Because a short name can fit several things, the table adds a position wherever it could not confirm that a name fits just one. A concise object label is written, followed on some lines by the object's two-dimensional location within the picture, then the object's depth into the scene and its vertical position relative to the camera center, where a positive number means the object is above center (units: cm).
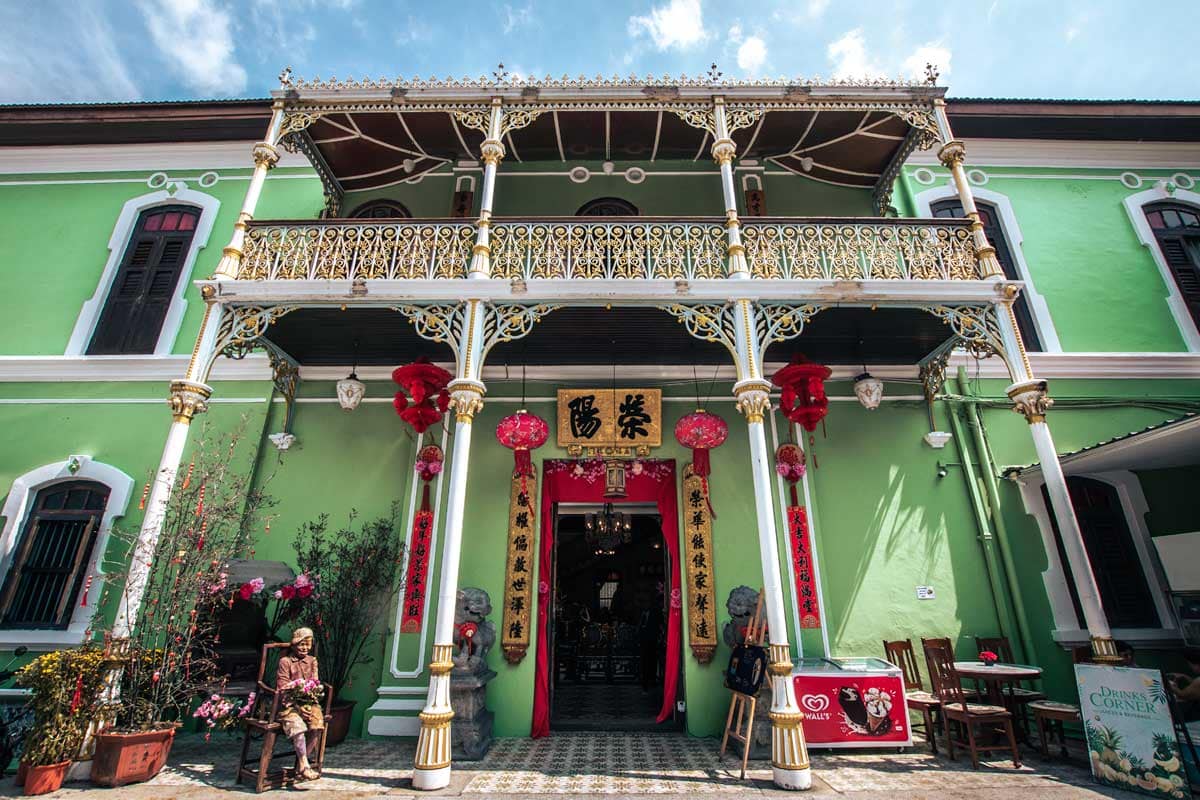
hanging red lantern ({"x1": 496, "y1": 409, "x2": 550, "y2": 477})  655 +207
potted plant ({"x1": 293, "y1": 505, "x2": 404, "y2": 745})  636 +35
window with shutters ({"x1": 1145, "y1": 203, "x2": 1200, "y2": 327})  849 +555
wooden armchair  449 -99
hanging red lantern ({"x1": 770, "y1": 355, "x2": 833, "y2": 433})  655 +255
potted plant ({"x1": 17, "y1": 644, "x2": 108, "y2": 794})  438 -69
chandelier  761 +119
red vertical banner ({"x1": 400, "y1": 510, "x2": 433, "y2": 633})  691 +55
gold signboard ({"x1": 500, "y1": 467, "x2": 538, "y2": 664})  679 +55
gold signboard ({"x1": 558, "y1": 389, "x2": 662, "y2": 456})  759 +253
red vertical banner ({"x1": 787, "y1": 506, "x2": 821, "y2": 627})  687 +60
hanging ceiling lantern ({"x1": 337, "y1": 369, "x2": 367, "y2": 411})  734 +281
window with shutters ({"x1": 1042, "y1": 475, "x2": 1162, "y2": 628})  676 +71
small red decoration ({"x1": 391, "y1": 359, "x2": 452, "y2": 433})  663 +257
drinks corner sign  424 -87
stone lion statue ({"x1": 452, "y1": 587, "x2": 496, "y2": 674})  609 -14
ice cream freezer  568 -87
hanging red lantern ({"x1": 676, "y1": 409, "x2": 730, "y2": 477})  655 +207
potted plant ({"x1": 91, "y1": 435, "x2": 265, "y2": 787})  459 -26
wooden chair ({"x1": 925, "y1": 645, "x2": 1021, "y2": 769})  509 -83
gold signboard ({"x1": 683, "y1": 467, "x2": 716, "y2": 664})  679 +59
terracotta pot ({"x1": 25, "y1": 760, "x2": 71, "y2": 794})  432 -117
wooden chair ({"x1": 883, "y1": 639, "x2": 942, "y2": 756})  574 -75
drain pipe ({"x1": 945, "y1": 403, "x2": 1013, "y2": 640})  684 +102
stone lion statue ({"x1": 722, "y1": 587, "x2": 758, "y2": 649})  629 +7
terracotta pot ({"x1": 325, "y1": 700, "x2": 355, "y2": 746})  595 -106
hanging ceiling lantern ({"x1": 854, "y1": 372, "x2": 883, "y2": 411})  733 +280
